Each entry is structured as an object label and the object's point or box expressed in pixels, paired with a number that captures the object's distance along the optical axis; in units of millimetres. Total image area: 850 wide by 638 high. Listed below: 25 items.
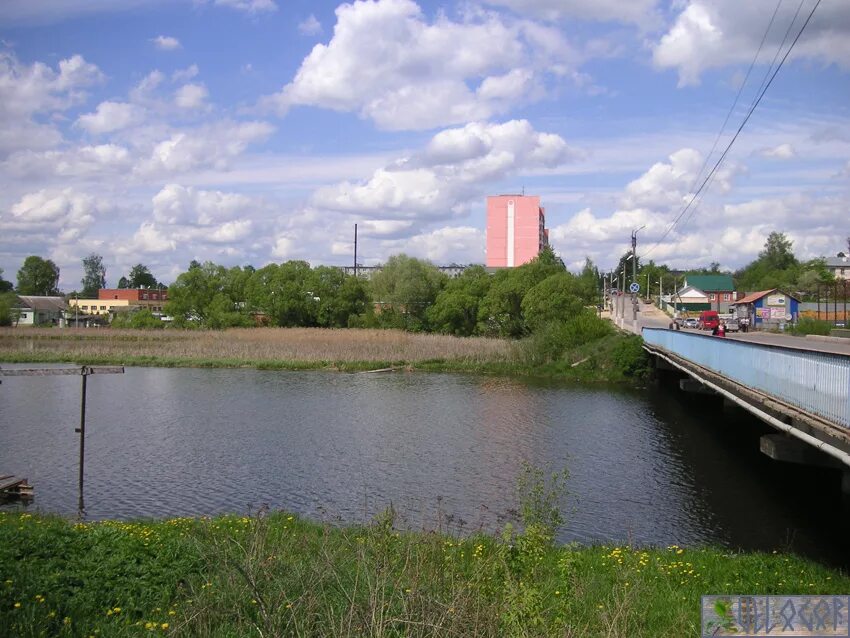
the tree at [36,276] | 143875
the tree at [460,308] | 74938
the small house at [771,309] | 67000
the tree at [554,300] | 62781
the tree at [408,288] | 80312
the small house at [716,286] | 123500
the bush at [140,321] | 79750
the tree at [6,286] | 140375
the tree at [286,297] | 80562
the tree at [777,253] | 141375
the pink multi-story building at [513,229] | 130500
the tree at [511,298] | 69438
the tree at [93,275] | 164875
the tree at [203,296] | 83062
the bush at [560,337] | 53156
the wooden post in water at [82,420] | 15656
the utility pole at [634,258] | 49106
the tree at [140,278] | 171125
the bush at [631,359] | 46594
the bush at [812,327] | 45062
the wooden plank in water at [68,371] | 15462
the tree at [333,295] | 80375
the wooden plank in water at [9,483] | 15000
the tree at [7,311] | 78750
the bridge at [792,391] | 11125
